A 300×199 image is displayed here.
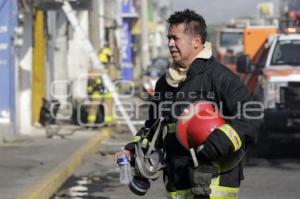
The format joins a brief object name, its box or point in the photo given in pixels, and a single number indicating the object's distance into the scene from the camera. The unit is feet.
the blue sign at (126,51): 159.94
